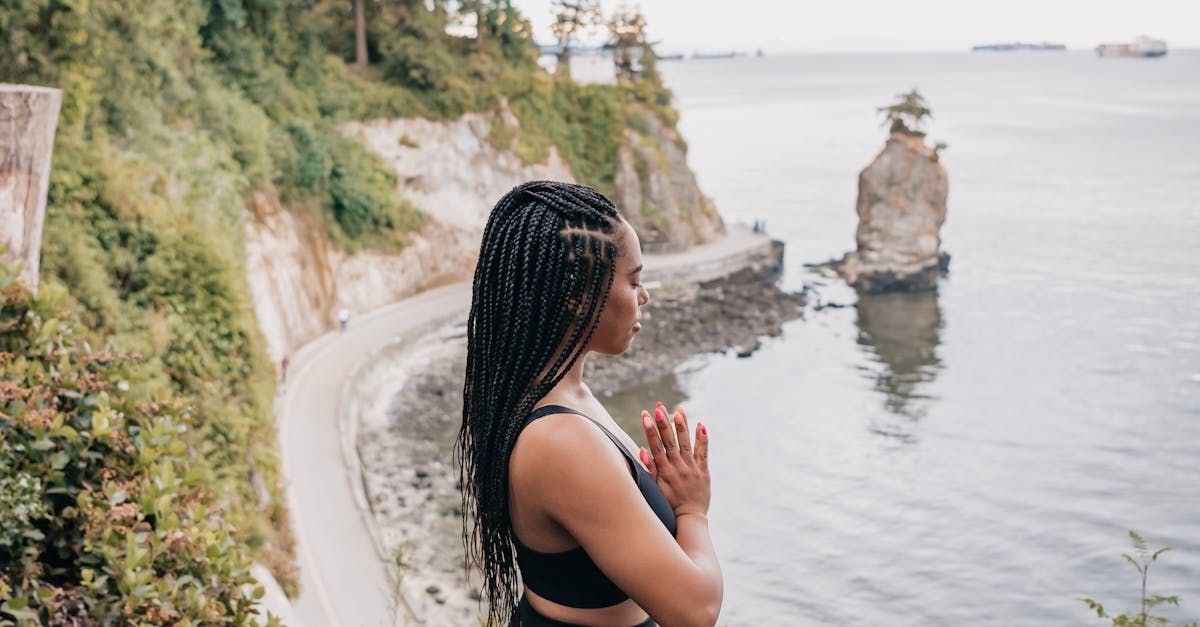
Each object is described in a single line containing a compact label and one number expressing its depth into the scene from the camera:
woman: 2.27
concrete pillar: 8.98
